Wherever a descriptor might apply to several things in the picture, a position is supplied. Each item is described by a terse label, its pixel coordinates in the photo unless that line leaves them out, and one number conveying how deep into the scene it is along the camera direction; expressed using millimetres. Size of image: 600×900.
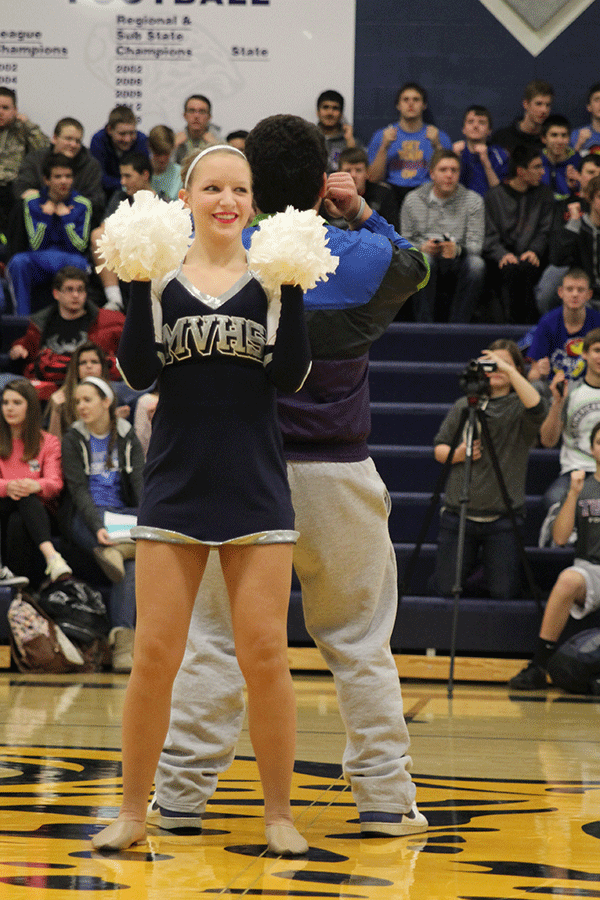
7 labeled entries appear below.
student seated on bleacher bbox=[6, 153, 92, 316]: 15414
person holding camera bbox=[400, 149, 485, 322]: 15687
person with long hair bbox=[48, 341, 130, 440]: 12750
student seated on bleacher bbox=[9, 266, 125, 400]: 14141
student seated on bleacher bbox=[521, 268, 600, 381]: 13742
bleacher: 11445
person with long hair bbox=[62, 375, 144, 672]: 11961
